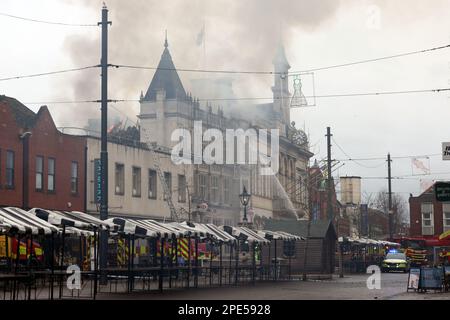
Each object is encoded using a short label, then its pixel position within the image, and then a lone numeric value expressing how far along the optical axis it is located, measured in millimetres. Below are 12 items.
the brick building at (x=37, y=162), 45000
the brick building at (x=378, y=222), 137538
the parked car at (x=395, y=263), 63156
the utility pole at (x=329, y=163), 53250
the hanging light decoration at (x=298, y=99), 82562
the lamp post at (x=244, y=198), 45447
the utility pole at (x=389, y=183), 75600
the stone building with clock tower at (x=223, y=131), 65312
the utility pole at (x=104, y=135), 30366
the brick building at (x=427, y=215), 98312
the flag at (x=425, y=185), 100062
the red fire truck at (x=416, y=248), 77875
